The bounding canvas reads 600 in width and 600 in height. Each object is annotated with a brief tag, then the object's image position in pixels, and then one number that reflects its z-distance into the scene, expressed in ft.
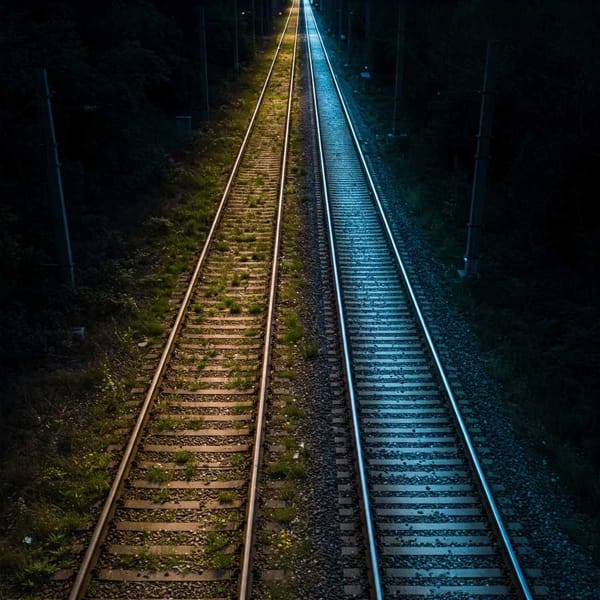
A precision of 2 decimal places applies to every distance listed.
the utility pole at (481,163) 42.19
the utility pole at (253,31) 154.28
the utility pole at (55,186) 38.32
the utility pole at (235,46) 122.21
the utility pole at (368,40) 130.09
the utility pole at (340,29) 184.92
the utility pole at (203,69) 83.61
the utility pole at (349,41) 157.66
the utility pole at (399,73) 82.28
